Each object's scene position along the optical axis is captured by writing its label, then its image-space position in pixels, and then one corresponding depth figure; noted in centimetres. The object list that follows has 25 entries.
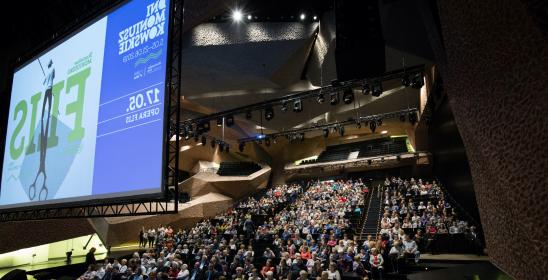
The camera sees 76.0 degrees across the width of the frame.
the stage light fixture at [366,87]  1150
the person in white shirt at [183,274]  894
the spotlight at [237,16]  1247
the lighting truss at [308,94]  1107
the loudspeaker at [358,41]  484
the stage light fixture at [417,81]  1108
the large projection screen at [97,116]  395
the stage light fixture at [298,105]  1317
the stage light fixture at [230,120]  1506
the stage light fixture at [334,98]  1211
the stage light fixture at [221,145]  2220
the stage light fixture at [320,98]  1220
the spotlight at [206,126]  1634
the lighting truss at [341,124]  1747
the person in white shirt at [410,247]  880
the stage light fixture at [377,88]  1125
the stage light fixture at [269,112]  1385
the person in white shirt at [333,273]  731
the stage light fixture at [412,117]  1682
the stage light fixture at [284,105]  1335
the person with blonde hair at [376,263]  800
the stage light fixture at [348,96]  1140
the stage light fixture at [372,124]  1719
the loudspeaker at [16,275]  413
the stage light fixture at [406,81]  1121
